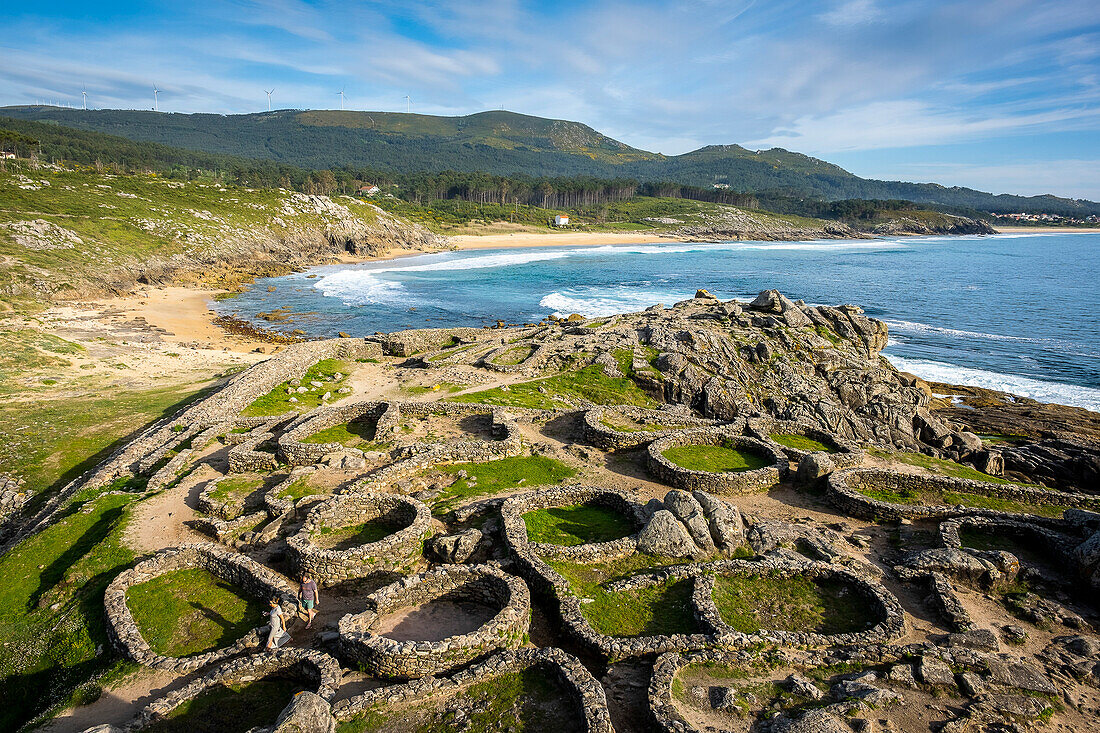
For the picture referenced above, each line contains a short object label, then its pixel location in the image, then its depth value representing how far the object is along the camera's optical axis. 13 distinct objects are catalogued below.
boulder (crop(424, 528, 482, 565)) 15.48
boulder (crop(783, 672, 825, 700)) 10.83
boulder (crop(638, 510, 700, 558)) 15.45
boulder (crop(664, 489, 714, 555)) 15.84
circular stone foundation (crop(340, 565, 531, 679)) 11.29
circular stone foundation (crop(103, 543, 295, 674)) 11.59
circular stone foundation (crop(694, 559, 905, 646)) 12.37
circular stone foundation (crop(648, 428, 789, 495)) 19.70
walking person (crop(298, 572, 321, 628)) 13.23
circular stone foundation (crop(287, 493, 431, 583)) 14.59
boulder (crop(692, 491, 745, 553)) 15.88
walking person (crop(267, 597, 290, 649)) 11.97
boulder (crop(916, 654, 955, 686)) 11.29
